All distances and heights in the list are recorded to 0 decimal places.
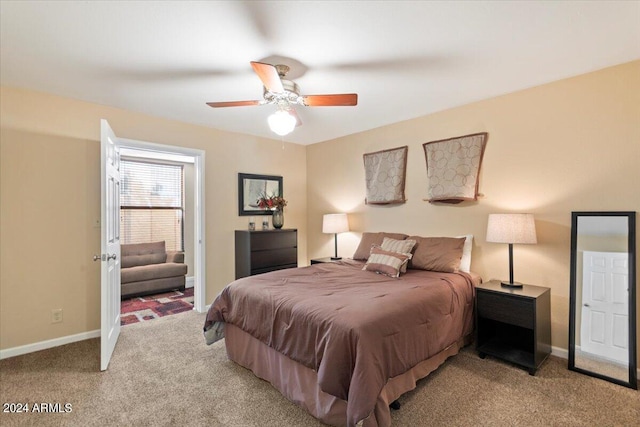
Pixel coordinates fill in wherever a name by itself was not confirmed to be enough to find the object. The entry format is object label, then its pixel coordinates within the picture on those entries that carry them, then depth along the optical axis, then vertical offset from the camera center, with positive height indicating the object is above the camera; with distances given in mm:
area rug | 4020 -1377
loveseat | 4875 -966
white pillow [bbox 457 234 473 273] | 3111 -455
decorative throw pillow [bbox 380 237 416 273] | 3242 -373
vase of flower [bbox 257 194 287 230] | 4520 +54
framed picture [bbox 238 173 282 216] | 4488 +287
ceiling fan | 2346 +846
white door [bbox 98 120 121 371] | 2568 -306
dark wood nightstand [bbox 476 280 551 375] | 2479 -919
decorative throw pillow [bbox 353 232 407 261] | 3701 -380
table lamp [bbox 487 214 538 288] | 2647 -169
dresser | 4129 -561
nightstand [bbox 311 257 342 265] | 4168 -683
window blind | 5496 +120
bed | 1726 -799
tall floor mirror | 2350 -674
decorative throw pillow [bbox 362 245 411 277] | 2988 -508
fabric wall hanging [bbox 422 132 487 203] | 3221 +465
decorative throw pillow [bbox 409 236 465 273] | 3010 -433
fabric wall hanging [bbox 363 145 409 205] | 3889 +449
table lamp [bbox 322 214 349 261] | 4301 -192
